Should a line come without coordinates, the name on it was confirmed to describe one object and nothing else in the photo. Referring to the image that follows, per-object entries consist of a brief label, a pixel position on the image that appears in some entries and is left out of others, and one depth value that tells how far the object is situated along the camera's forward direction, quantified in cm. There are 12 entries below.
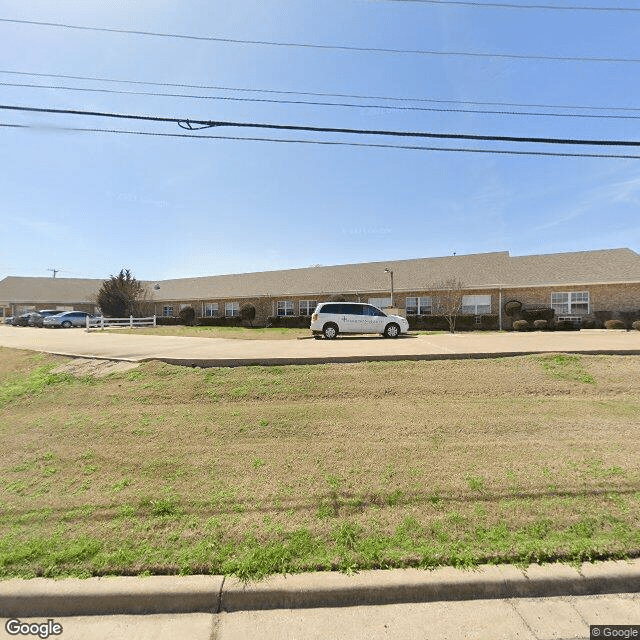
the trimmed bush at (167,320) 3525
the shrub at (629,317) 2100
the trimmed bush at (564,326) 2120
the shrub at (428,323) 2491
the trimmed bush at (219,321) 3178
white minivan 1557
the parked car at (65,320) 3225
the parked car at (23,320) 3344
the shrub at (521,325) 2205
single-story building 2272
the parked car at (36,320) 3297
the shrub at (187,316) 3431
